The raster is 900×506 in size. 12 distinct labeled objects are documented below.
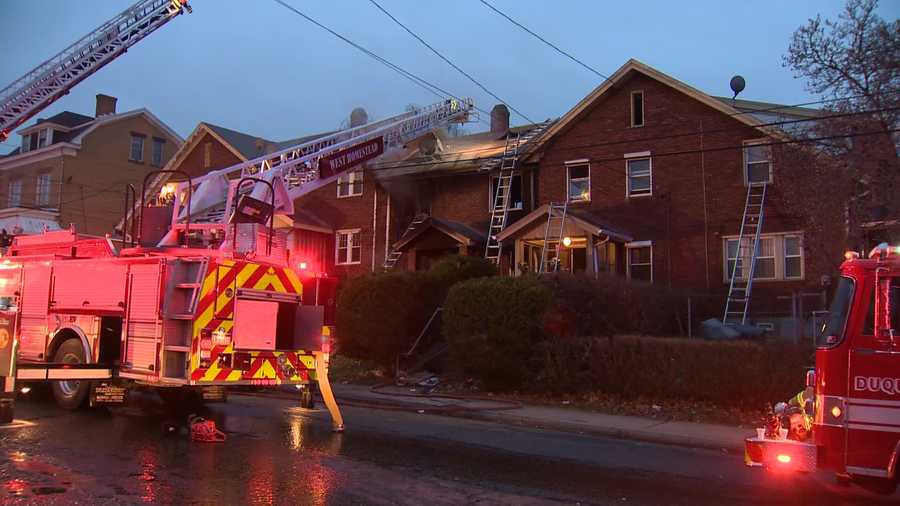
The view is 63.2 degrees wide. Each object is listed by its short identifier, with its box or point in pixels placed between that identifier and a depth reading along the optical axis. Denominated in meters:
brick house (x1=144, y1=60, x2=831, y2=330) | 22.25
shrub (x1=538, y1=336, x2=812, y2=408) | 12.59
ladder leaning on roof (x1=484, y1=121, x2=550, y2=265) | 25.98
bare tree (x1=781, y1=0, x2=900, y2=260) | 14.80
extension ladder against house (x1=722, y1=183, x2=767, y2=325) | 21.52
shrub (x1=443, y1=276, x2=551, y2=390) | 15.04
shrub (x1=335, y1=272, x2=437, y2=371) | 17.89
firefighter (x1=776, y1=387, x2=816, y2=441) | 6.48
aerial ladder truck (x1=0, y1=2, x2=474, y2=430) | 9.04
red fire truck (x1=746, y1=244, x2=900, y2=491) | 5.96
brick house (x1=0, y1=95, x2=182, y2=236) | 38.00
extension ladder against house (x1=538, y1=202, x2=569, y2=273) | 23.08
